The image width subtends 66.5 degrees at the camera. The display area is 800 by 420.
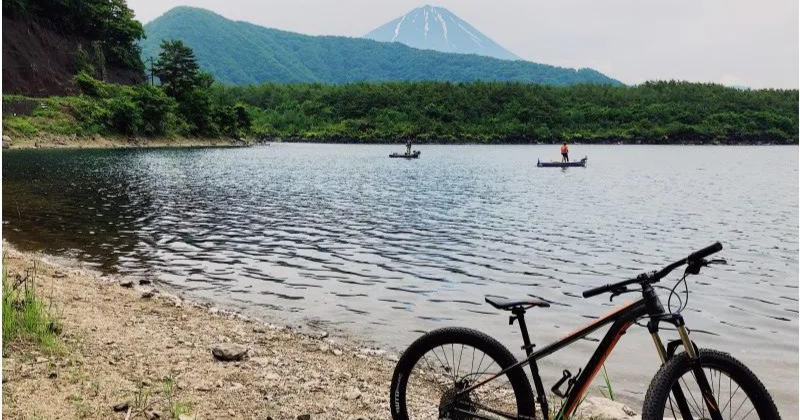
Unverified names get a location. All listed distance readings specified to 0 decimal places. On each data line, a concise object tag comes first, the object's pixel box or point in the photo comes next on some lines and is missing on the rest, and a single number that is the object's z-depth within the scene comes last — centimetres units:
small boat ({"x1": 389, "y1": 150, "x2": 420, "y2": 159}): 8261
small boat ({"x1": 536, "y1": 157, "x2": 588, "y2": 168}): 6794
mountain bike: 415
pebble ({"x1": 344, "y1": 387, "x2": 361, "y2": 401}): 713
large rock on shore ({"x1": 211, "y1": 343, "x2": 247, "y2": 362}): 820
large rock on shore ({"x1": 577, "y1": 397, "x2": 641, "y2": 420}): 684
